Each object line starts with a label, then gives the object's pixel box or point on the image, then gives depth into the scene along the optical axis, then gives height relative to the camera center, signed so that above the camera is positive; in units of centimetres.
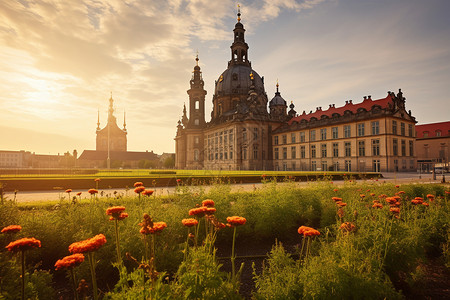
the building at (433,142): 6053 +450
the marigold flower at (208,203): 381 -63
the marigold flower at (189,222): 314 -76
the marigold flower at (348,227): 383 -101
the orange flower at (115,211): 301 -59
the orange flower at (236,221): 313 -74
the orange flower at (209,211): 328 -65
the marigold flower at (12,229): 282 -76
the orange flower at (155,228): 264 -75
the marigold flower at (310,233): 310 -89
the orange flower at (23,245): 242 -80
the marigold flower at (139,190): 475 -53
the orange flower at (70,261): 219 -88
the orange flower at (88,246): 230 -78
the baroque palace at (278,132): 4397 +649
